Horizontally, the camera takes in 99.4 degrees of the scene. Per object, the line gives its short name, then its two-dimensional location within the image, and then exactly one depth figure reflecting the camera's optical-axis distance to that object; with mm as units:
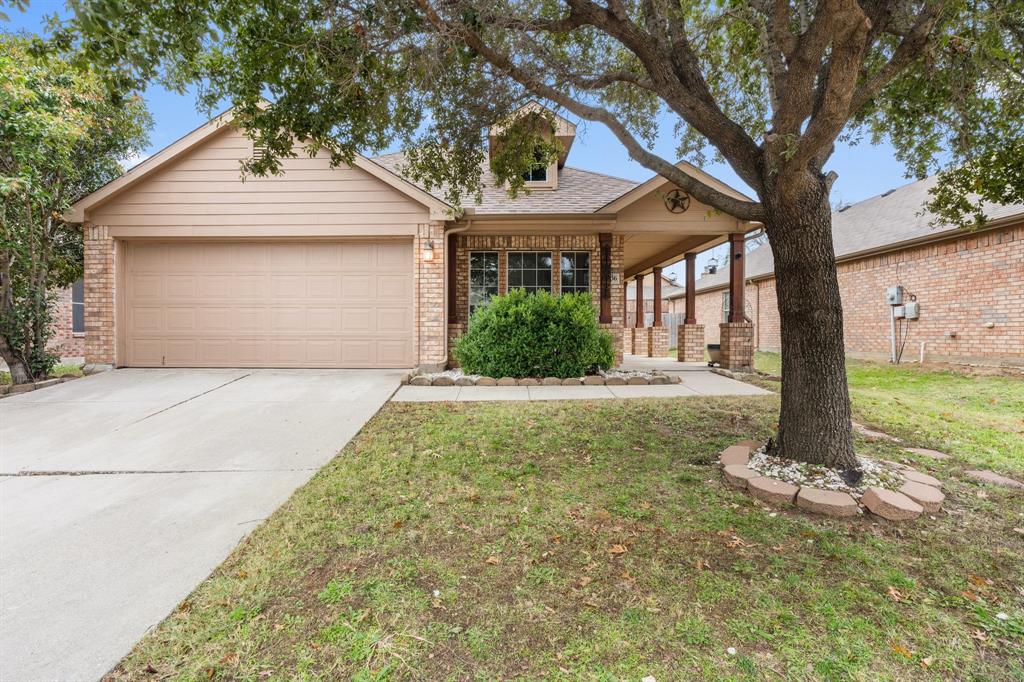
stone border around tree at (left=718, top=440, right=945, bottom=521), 2781
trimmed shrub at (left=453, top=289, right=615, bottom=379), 7207
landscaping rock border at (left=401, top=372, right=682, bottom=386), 7145
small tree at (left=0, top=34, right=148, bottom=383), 6125
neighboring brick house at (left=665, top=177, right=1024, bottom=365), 8789
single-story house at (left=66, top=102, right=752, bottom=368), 7910
